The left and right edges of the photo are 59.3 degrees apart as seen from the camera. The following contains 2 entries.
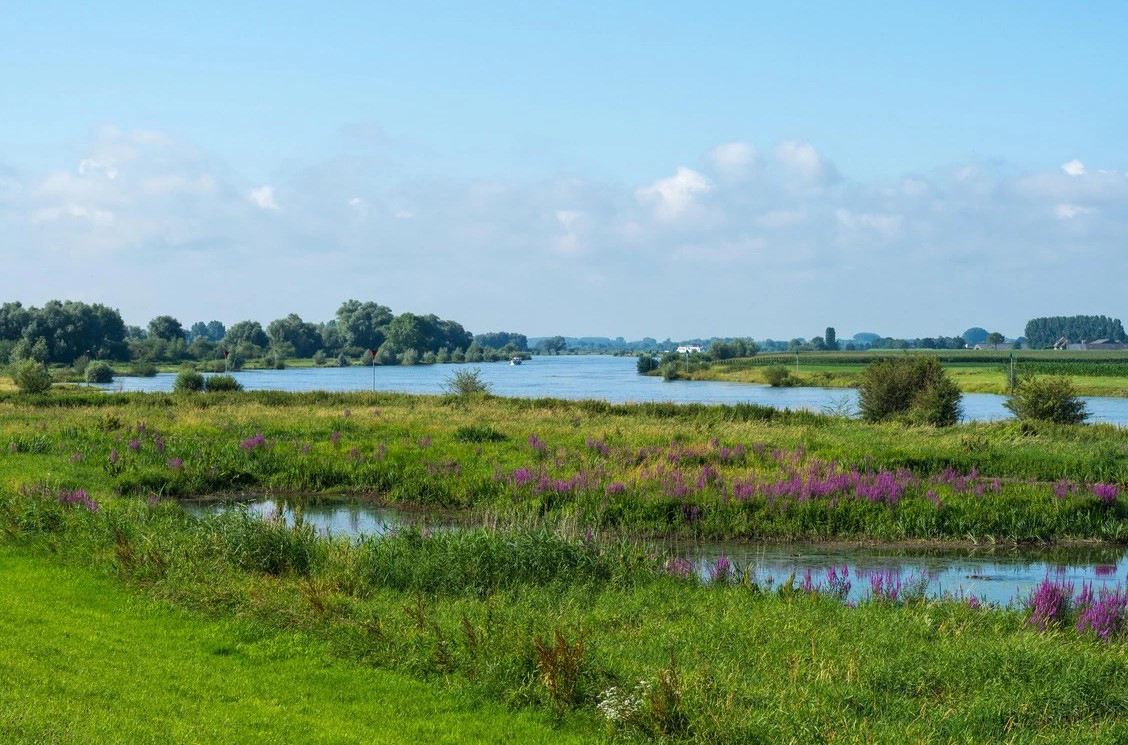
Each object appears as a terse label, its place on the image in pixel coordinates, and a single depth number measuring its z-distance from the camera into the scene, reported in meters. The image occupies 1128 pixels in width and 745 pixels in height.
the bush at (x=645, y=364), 151.12
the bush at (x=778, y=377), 107.69
